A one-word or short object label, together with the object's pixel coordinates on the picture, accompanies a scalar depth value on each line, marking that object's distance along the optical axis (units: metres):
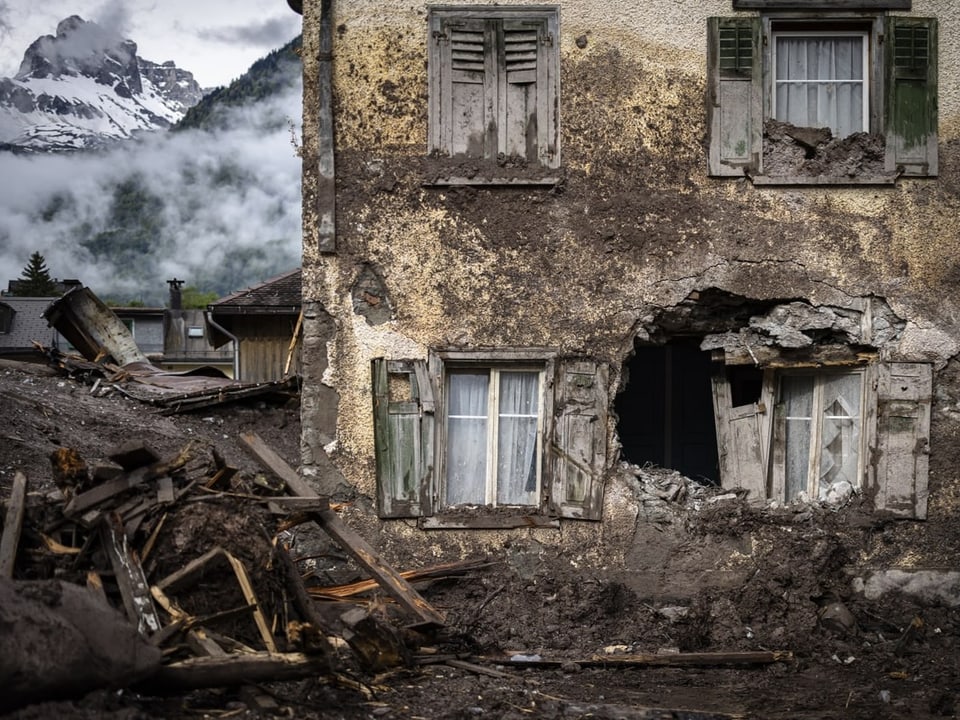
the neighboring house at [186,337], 48.06
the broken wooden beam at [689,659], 8.03
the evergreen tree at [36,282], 65.69
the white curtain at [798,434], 9.62
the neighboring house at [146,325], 52.62
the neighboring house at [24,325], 49.91
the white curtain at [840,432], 9.49
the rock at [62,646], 4.99
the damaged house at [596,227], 9.29
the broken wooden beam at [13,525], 6.16
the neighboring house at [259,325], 23.59
